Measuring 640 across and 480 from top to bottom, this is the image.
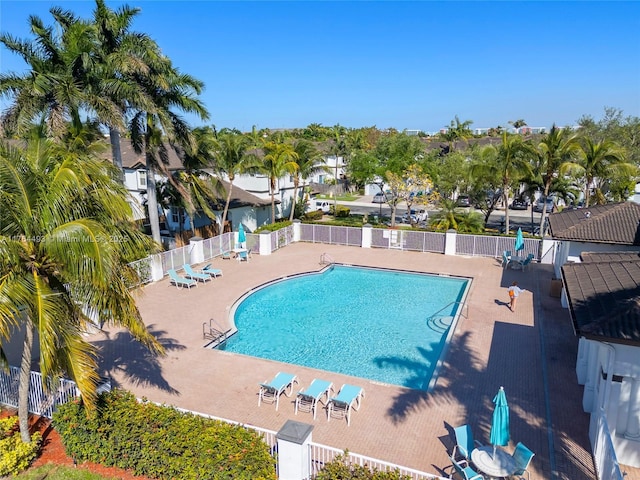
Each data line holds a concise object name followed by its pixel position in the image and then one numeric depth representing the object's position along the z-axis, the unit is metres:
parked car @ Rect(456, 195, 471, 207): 30.79
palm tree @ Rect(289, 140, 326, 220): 31.88
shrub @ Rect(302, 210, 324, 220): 40.11
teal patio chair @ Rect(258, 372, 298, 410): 11.37
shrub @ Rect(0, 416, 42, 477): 8.47
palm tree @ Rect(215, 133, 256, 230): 26.64
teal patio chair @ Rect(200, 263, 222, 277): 22.08
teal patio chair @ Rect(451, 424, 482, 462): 8.77
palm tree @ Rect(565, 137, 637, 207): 25.95
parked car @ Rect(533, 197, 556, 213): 47.28
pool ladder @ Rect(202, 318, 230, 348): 15.12
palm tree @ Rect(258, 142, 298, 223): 28.92
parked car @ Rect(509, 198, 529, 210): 48.81
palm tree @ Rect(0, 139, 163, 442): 7.05
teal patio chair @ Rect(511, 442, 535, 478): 8.23
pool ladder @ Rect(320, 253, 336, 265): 25.40
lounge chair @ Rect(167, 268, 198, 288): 20.47
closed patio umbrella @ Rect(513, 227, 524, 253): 24.16
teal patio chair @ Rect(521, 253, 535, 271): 23.06
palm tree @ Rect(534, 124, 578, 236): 25.20
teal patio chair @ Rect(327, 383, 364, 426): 10.60
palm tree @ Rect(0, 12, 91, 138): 17.17
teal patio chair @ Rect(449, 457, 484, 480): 8.08
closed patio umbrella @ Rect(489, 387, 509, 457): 8.37
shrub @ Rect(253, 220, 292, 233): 27.92
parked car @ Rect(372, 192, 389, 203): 53.89
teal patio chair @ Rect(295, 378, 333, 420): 10.95
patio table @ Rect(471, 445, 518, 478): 8.26
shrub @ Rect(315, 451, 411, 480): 7.17
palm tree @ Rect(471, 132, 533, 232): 26.09
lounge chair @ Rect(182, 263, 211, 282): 21.36
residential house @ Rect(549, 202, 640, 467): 8.64
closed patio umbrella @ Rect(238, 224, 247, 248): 25.58
